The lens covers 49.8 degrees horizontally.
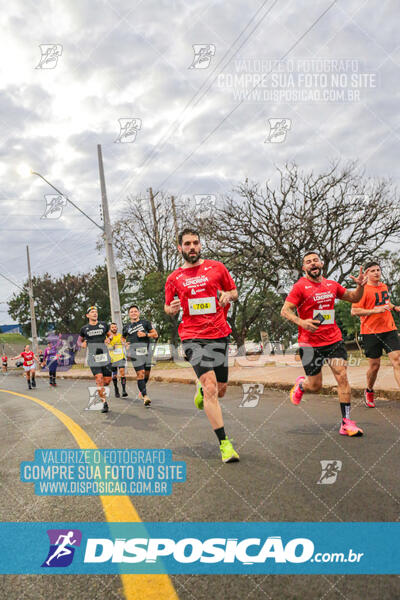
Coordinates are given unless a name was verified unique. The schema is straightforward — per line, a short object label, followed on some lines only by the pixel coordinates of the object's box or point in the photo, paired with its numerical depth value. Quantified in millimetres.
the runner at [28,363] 18355
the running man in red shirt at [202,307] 4629
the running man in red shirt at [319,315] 5223
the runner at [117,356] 11421
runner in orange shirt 6375
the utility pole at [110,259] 17875
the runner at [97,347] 9039
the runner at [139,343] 8945
